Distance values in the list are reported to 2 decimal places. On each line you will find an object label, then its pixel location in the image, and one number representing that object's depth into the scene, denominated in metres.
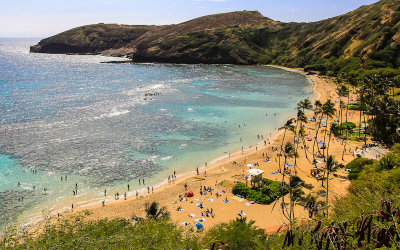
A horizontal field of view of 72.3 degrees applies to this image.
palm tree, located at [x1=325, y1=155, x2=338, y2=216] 38.69
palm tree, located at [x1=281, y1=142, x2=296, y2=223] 42.40
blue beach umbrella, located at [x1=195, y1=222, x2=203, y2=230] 33.22
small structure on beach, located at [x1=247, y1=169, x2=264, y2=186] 42.84
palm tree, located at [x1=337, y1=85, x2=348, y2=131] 77.68
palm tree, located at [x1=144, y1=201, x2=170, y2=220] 29.91
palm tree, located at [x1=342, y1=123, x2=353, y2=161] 63.50
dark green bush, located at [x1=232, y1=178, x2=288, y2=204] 40.00
